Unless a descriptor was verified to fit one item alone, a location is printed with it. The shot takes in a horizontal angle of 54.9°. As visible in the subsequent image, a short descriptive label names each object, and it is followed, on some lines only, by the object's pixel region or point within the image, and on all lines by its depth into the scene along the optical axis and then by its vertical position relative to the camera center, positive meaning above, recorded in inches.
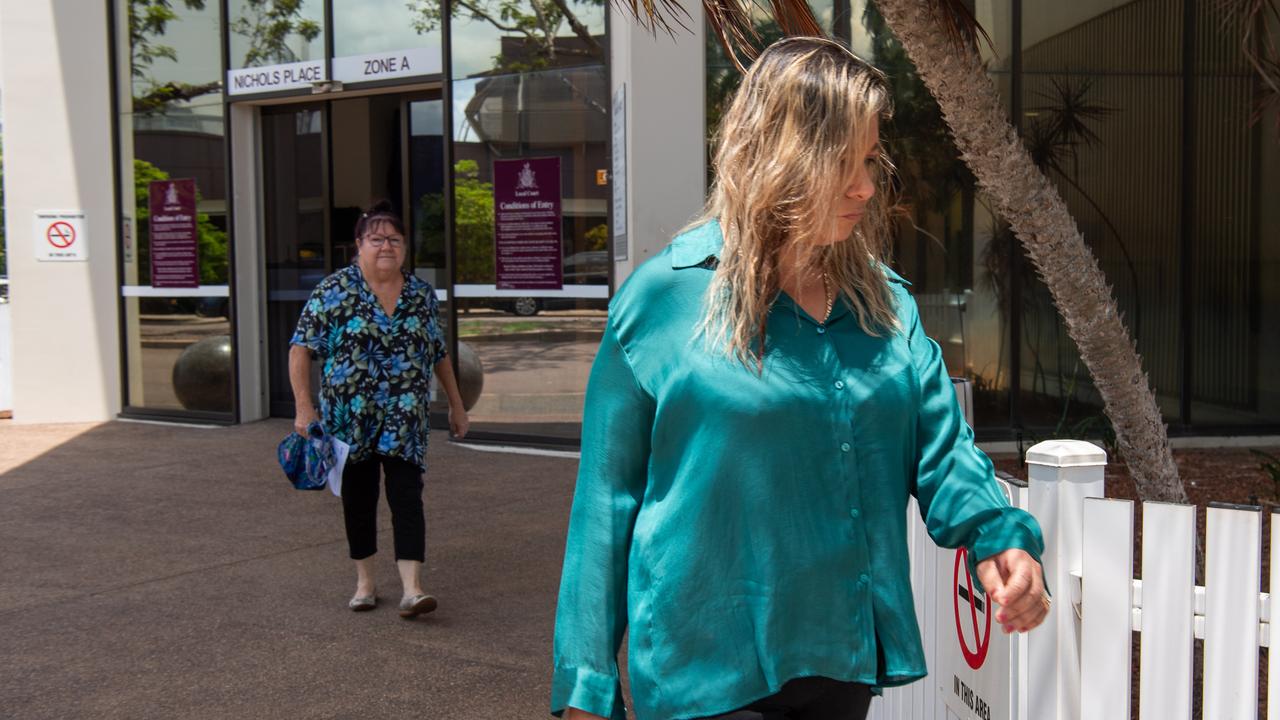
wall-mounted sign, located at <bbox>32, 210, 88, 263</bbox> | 481.1 +15.0
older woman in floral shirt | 219.0 -20.6
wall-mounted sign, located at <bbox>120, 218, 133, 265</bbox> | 483.8 +13.3
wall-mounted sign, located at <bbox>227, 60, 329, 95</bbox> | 444.1 +70.1
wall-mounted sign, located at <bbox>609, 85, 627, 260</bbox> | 367.2 +28.8
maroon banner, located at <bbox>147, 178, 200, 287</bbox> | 471.5 +14.0
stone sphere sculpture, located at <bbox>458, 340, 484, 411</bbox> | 426.0 -36.7
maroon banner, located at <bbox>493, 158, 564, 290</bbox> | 405.1 +14.7
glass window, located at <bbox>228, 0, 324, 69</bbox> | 444.1 +86.8
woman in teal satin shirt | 75.2 -13.0
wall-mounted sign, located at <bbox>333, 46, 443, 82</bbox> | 421.7 +70.9
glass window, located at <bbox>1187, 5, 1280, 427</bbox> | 380.5 +4.2
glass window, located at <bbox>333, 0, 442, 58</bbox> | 423.5 +84.9
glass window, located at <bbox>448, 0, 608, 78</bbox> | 395.9 +76.0
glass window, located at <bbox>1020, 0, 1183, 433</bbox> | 374.6 +32.7
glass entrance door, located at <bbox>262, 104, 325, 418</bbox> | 465.1 +21.6
